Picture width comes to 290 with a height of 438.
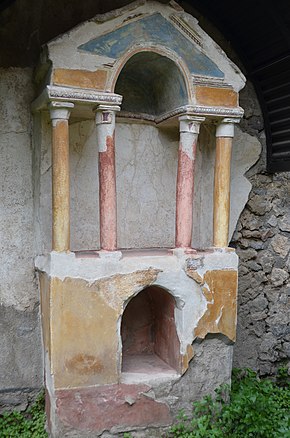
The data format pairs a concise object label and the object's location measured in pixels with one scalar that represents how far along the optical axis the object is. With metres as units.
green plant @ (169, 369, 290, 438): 3.82
